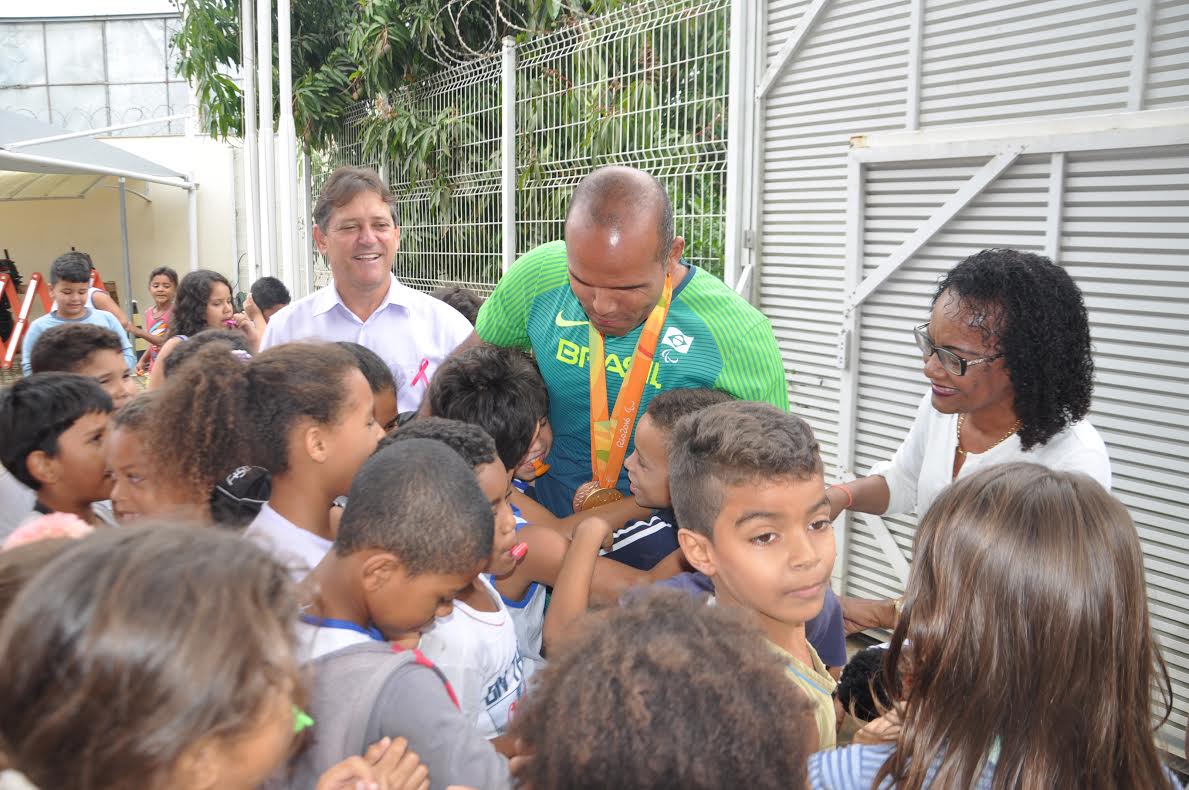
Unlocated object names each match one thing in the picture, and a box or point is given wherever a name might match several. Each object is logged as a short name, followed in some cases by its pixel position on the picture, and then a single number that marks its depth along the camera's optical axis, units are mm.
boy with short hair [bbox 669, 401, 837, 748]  1972
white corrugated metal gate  3369
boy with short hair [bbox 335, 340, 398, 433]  3039
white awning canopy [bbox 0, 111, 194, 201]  11141
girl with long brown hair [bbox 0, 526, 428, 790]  1083
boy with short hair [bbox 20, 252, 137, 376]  6605
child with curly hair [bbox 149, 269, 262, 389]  6164
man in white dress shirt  3717
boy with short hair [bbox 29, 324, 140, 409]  3676
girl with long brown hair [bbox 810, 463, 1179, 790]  1452
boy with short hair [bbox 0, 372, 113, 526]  2824
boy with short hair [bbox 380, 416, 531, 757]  2020
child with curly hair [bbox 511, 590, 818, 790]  1062
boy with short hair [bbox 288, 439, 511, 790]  1516
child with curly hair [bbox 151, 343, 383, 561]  2264
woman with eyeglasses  2605
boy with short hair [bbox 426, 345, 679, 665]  2451
